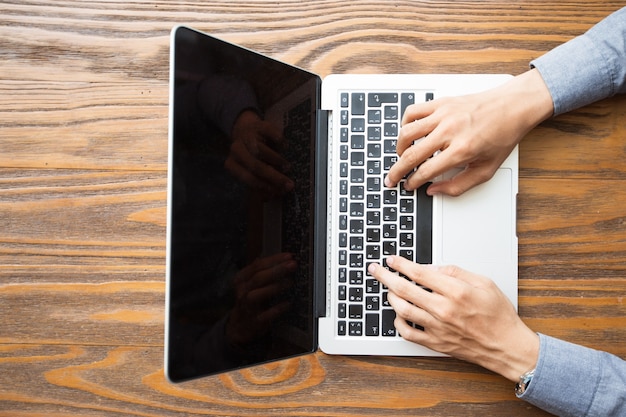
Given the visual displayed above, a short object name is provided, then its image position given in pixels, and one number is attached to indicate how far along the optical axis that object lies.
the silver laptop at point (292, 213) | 0.56
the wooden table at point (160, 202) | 0.76
